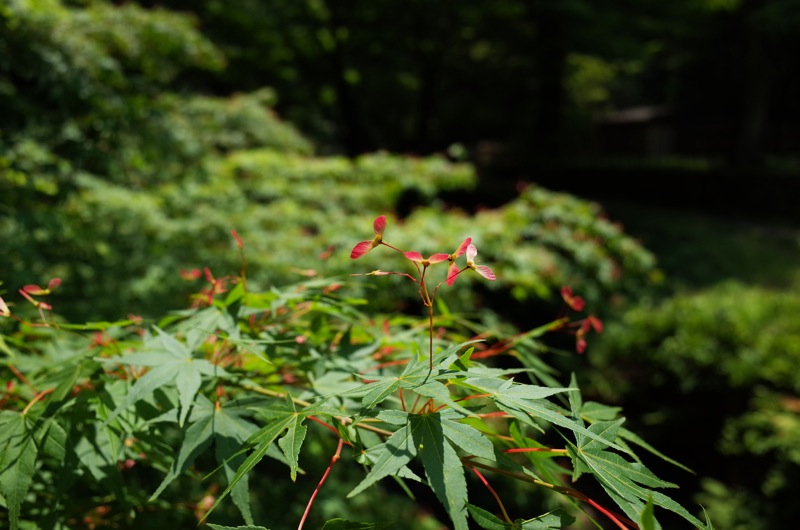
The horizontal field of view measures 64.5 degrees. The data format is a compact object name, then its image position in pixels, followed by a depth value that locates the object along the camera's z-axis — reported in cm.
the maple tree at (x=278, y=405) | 30
